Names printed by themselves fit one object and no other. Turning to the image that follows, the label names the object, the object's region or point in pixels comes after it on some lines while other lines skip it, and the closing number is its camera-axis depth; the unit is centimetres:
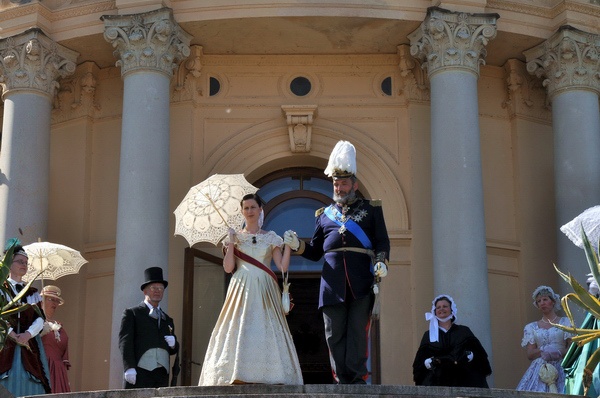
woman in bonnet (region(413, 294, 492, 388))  1260
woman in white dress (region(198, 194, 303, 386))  1135
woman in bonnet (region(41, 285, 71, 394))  1372
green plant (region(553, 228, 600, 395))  1022
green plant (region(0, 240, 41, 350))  1077
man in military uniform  1138
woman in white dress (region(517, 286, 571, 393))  1375
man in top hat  1255
